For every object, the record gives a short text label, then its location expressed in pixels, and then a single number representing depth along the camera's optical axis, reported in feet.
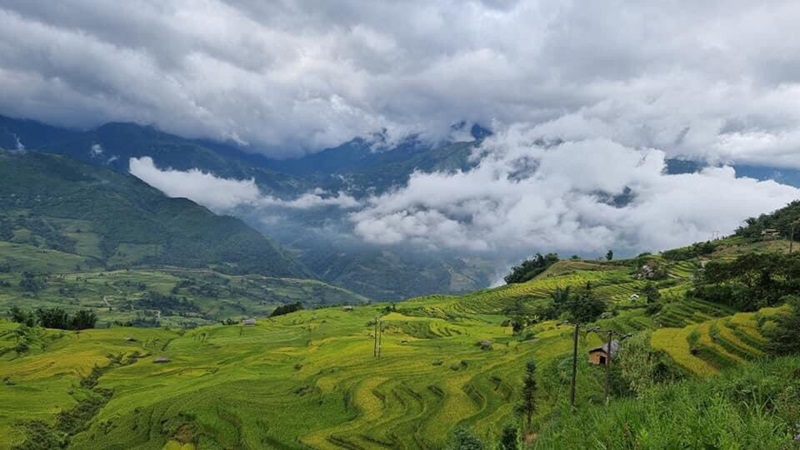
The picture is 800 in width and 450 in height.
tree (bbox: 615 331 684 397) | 147.02
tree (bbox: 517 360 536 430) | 140.97
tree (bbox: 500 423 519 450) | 92.73
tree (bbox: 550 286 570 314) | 397.68
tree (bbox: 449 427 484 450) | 93.30
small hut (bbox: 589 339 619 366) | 188.85
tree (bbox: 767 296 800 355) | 134.10
